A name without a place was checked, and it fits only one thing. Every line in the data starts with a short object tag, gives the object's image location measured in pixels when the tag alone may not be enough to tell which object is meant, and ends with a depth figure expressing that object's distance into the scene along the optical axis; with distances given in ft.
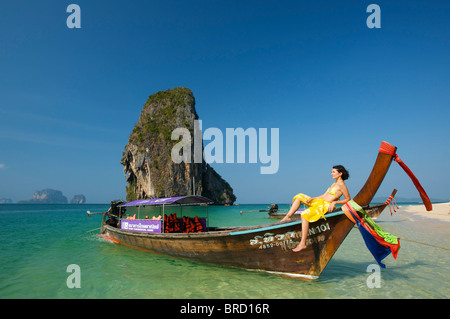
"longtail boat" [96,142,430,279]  18.52
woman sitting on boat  18.24
